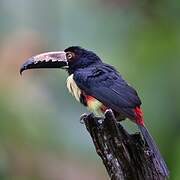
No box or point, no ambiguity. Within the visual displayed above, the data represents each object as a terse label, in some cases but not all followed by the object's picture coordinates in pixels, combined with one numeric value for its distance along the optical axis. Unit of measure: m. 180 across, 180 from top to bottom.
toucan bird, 9.80
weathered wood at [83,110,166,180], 8.80
